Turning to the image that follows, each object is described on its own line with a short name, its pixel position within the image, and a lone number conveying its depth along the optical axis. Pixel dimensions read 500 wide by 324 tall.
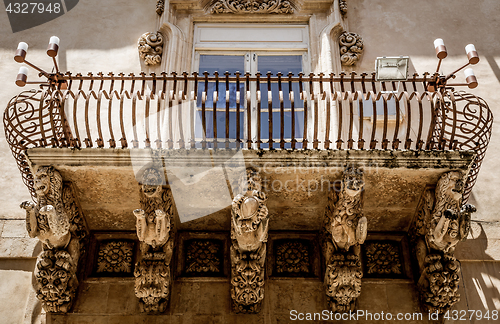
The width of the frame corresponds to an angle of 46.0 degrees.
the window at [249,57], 7.17
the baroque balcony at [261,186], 5.69
